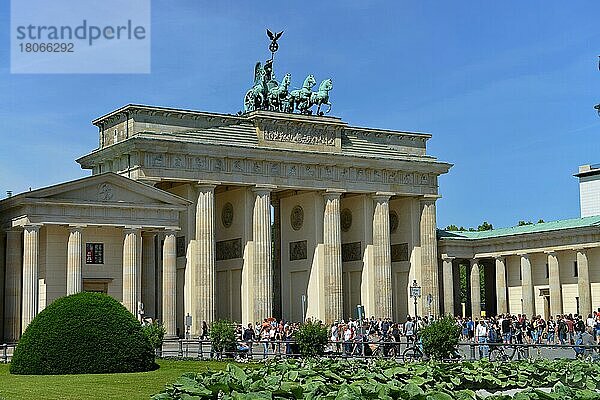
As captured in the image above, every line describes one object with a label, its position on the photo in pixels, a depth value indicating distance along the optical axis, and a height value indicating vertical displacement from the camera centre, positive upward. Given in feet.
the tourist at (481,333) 143.13 -2.84
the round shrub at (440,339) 119.65 -2.93
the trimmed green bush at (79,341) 99.55 -1.83
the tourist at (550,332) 185.47 -3.88
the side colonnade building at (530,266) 239.91 +12.03
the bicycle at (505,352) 105.81 -4.46
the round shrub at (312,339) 126.11 -2.74
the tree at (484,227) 399.69 +34.85
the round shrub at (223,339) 137.08 -2.68
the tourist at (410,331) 150.43 -2.58
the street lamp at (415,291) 186.96 +4.54
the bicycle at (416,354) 119.44 -4.74
